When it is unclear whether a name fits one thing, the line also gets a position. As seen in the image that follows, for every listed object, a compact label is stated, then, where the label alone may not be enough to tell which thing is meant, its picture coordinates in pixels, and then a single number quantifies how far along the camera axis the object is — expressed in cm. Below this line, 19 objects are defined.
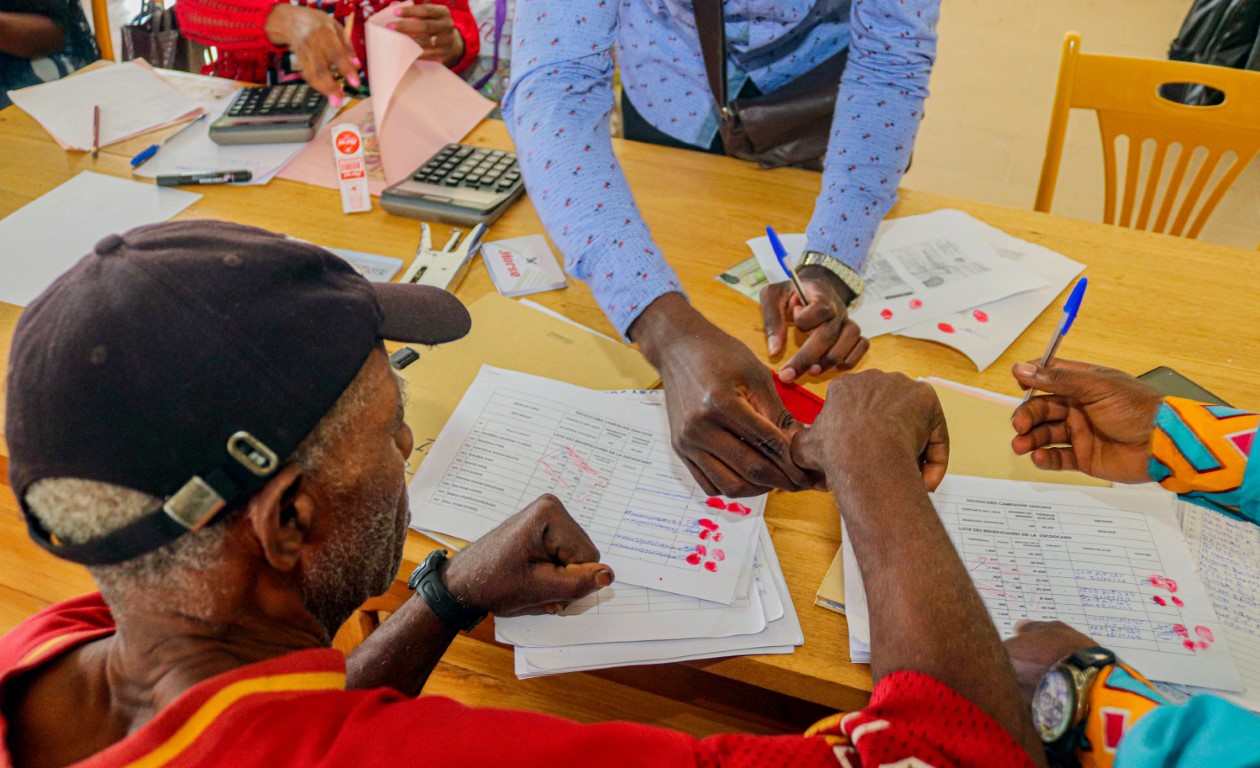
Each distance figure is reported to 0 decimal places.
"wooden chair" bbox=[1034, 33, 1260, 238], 157
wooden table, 101
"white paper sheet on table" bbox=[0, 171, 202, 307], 144
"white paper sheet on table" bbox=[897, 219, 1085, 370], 127
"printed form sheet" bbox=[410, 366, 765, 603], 100
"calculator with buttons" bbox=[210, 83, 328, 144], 176
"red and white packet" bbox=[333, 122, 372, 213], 158
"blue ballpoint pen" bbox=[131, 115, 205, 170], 169
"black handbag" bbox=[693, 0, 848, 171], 154
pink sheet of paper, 167
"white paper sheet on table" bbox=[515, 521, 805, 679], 93
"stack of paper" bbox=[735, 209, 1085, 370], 130
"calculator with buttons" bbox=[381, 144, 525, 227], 153
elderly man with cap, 64
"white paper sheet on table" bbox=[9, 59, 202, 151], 178
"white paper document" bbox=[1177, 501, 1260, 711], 91
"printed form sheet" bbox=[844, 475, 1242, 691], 91
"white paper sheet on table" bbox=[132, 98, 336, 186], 168
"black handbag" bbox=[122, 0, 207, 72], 212
